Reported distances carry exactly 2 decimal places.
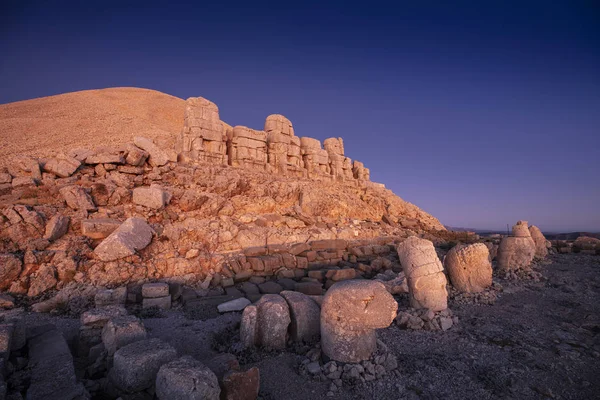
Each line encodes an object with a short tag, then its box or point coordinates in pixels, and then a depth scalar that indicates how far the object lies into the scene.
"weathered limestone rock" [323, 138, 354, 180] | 20.29
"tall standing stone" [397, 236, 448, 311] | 6.43
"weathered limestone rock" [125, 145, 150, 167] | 10.48
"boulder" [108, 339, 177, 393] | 3.56
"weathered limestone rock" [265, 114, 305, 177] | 16.16
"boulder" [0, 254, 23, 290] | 6.54
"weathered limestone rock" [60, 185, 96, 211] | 8.51
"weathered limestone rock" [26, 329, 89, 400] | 3.24
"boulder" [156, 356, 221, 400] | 3.10
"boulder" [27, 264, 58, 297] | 6.68
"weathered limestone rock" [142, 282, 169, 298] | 7.06
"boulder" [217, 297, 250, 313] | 7.09
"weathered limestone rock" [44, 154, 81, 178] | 9.29
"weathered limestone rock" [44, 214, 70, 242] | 7.57
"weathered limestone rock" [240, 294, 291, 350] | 5.11
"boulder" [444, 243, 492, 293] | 7.68
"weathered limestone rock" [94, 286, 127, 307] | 6.61
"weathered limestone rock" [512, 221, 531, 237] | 10.01
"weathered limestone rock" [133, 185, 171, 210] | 9.45
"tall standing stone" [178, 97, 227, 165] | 13.06
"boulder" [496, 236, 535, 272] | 9.48
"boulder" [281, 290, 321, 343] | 5.26
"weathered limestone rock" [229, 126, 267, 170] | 14.71
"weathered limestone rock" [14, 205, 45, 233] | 7.54
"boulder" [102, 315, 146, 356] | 4.33
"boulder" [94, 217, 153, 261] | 7.67
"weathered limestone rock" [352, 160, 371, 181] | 22.44
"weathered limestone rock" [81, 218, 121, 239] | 8.04
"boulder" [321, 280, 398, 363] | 4.42
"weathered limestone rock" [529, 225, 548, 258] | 11.61
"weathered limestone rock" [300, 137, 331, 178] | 18.36
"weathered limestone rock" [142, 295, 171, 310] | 6.96
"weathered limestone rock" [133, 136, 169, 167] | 11.02
